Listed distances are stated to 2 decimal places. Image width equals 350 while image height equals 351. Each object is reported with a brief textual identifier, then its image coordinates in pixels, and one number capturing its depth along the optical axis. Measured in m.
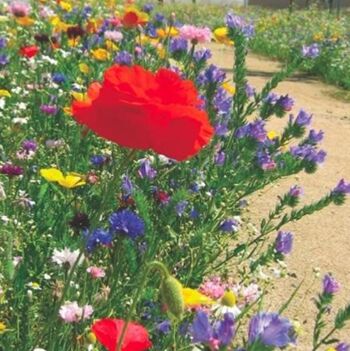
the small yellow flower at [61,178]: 2.10
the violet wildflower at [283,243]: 2.23
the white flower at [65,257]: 1.65
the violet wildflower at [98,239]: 1.93
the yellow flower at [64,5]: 5.38
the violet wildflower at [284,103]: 2.60
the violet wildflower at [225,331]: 0.94
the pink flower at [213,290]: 1.74
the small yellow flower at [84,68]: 4.02
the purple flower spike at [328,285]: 1.57
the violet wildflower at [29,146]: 2.85
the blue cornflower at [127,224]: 1.89
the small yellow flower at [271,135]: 3.12
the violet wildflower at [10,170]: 2.39
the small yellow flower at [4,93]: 3.39
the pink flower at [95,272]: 1.87
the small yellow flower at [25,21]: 4.89
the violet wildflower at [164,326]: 1.73
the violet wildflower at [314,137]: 2.79
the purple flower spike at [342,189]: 2.43
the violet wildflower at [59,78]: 4.00
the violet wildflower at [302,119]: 2.54
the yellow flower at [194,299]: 1.44
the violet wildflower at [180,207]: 2.29
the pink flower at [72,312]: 1.55
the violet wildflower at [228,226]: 2.59
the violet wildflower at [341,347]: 1.39
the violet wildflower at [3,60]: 4.06
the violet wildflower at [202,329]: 0.94
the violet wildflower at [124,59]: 3.45
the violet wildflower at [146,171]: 2.37
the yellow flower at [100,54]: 4.29
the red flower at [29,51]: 3.90
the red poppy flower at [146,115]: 0.99
